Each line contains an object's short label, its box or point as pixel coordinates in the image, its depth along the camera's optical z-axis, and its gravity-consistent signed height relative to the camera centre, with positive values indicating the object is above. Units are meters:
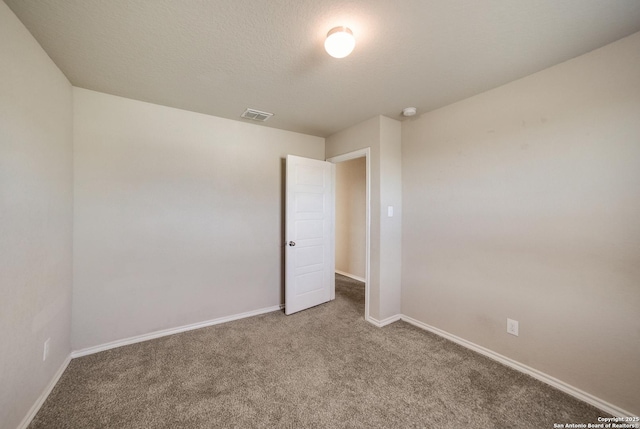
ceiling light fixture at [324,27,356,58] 1.48 +1.05
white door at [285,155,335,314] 3.21 -0.27
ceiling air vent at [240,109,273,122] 2.80 +1.18
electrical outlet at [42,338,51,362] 1.76 -1.00
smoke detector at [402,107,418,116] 2.68 +1.14
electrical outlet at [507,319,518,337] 2.12 -0.99
